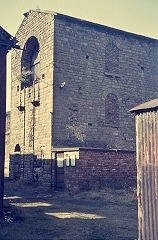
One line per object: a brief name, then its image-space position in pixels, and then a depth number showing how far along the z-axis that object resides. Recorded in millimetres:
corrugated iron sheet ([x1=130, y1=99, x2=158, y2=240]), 6266
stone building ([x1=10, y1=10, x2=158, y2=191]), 17328
